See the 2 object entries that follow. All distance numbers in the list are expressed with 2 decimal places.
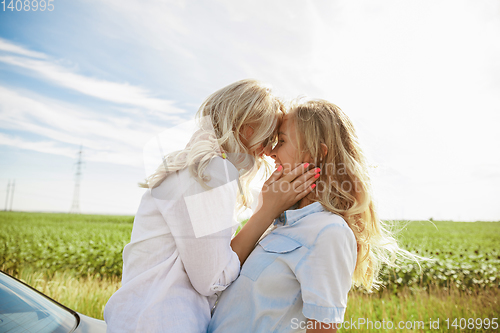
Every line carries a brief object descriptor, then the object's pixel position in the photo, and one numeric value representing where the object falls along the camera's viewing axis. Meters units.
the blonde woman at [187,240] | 1.49
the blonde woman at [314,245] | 1.45
